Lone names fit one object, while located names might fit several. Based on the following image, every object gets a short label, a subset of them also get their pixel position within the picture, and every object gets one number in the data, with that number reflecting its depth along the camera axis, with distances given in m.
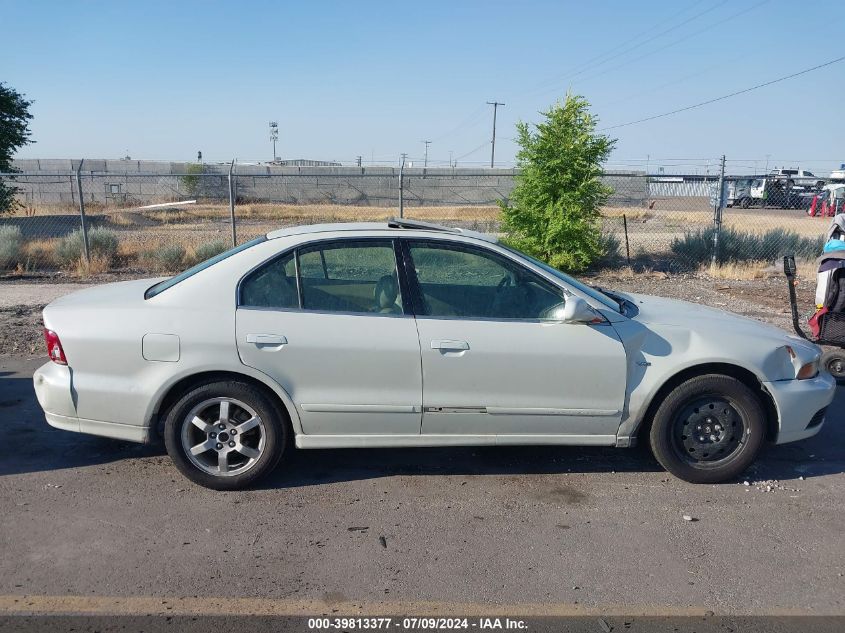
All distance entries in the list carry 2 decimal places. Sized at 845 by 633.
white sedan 4.55
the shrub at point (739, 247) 15.15
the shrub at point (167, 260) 14.12
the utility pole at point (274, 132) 88.94
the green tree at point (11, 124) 24.62
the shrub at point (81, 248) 14.21
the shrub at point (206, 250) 14.54
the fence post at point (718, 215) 14.19
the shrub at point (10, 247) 13.70
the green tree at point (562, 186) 13.48
